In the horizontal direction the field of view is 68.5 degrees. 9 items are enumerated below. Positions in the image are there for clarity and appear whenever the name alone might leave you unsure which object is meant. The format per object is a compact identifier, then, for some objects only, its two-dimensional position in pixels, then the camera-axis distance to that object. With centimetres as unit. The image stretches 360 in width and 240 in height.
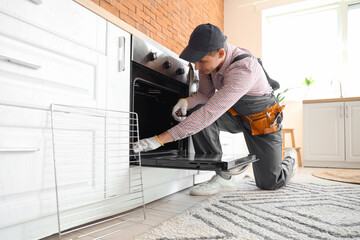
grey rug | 89
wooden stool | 351
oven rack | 92
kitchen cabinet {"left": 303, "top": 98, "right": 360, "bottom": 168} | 314
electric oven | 105
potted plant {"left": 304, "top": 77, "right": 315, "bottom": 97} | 378
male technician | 118
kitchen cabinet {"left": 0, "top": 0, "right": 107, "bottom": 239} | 75
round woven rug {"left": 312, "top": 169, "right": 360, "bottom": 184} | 220
